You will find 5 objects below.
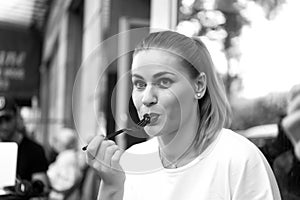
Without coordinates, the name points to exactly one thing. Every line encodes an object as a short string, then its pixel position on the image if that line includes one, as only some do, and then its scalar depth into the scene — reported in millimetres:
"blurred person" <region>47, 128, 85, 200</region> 3350
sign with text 5613
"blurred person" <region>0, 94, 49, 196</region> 2957
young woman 1091
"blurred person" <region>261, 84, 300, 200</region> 1379
